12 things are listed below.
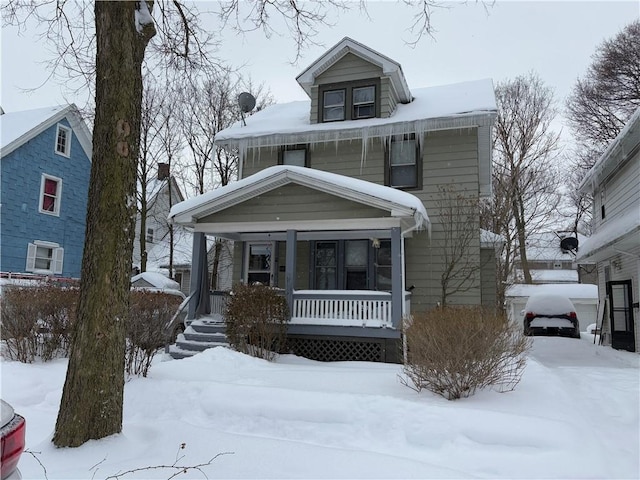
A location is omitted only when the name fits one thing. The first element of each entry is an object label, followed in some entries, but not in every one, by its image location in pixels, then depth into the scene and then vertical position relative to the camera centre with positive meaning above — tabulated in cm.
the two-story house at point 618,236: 971 +127
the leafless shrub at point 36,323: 705 -67
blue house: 1570 +346
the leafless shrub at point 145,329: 623 -68
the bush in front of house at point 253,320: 837 -63
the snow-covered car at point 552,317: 1520 -84
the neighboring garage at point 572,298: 2491 -26
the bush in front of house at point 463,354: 513 -73
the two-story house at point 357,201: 914 +185
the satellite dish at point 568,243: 2533 +285
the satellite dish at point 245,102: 1360 +556
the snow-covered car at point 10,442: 203 -75
